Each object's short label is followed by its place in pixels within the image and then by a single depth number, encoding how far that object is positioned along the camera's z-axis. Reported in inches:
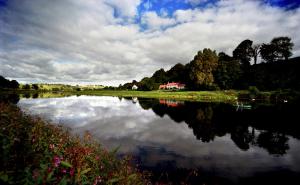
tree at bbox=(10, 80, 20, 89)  6722.4
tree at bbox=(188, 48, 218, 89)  3447.3
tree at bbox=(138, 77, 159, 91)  5397.6
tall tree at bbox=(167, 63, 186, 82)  5920.3
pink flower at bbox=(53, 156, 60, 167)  150.9
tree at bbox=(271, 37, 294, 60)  3548.2
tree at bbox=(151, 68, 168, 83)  6905.5
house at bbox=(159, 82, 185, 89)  5703.7
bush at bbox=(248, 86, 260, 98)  2541.8
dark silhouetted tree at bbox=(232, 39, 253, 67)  4018.2
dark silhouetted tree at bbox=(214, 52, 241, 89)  3408.0
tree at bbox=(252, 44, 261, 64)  4044.8
